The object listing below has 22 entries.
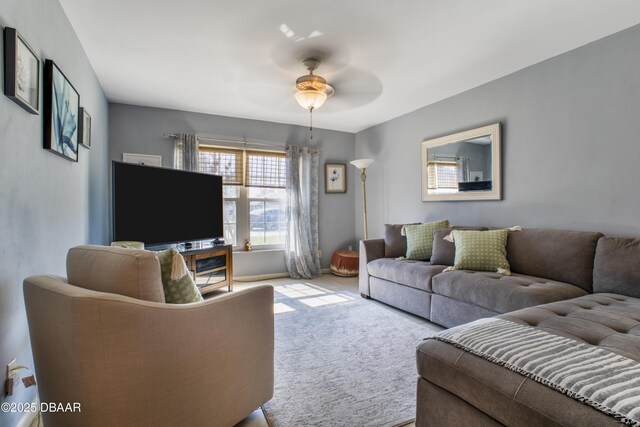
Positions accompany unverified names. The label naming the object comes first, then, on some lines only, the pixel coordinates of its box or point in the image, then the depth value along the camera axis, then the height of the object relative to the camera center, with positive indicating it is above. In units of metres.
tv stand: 3.47 -0.60
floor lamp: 4.52 +0.64
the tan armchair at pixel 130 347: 1.05 -0.49
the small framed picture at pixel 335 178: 5.27 +0.60
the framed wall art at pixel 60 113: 1.75 +0.63
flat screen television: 3.07 +0.10
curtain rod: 4.16 +1.05
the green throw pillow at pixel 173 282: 1.43 -0.31
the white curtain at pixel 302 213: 4.86 +0.01
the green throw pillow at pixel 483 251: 2.79 -0.35
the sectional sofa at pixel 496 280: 2.27 -0.54
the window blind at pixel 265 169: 4.70 +0.67
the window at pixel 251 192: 4.52 +0.33
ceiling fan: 2.85 +1.19
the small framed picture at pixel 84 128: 2.42 +0.69
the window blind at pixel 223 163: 4.41 +0.73
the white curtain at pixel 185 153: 4.16 +0.81
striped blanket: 0.88 -0.51
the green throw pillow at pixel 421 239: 3.53 -0.30
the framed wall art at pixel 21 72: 1.31 +0.64
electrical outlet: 1.33 -0.70
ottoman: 4.86 -0.79
